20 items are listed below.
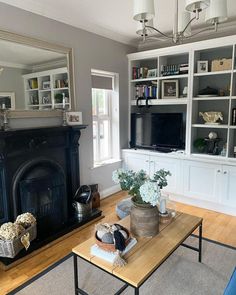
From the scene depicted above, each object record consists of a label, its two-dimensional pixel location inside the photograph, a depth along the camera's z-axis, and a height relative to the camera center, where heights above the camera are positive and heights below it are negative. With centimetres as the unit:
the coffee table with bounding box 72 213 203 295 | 147 -97
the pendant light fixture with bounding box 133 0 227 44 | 159 +72
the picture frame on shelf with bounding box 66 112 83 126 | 318 -5
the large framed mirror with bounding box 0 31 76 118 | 260 +45
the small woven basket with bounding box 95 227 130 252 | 163 -90
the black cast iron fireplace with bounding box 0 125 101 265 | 258 -74
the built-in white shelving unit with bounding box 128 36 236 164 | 331 +45
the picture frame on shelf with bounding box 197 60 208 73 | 349 +69
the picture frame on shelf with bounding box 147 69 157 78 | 398 +68
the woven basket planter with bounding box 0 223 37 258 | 223 -125
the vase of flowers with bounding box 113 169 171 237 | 181 -68
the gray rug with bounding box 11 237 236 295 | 198 -144
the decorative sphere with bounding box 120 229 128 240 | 172 -87
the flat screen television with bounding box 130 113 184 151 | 377 -28
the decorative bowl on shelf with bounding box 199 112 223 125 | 349 -6
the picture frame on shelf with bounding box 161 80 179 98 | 386 +40
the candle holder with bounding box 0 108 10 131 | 253 -2
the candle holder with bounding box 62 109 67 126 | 317 -4
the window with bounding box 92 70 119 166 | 391 -6
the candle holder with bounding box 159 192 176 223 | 215 -91
